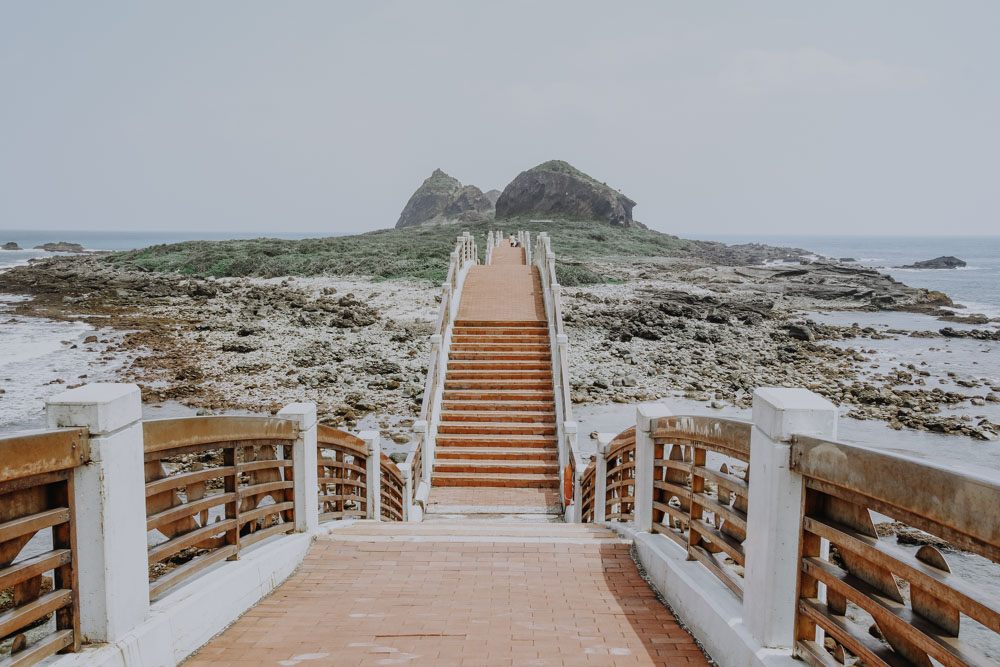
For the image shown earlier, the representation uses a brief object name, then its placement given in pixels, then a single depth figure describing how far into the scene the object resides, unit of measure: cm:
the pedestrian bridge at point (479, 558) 252
